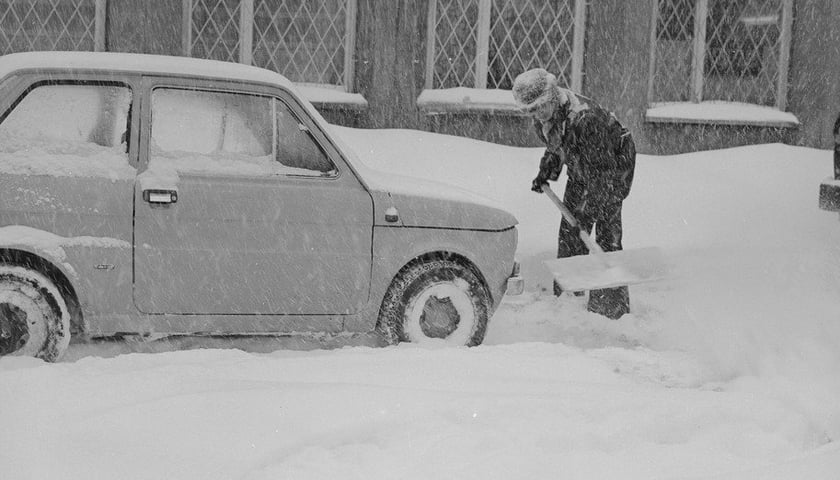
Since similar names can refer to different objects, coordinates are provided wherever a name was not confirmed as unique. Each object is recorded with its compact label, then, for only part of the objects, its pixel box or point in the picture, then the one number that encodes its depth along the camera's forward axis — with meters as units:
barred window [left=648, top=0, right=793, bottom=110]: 12.48
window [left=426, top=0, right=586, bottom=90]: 11.97
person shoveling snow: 7.27
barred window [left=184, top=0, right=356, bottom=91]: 11.55
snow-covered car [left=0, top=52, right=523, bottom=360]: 5.36
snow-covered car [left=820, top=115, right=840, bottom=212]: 8.26
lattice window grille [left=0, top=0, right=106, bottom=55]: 11.14
